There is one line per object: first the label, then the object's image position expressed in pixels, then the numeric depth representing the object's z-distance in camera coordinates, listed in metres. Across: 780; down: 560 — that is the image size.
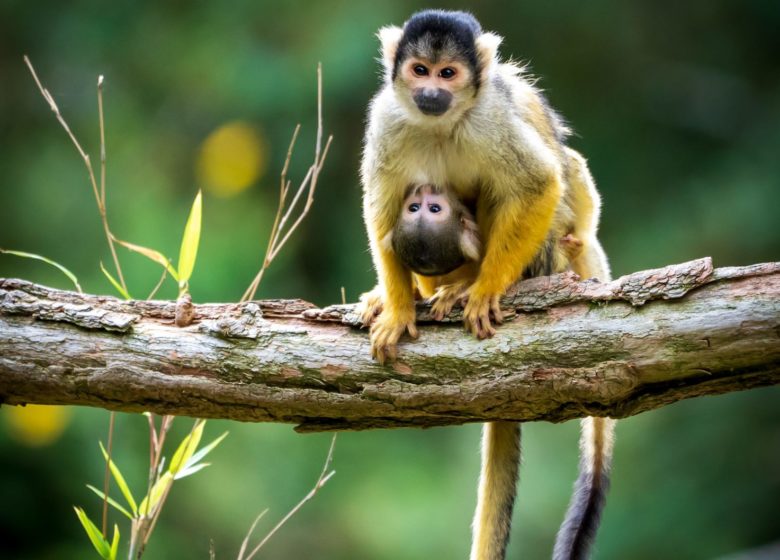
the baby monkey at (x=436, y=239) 8.46
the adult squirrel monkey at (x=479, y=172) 8.52
